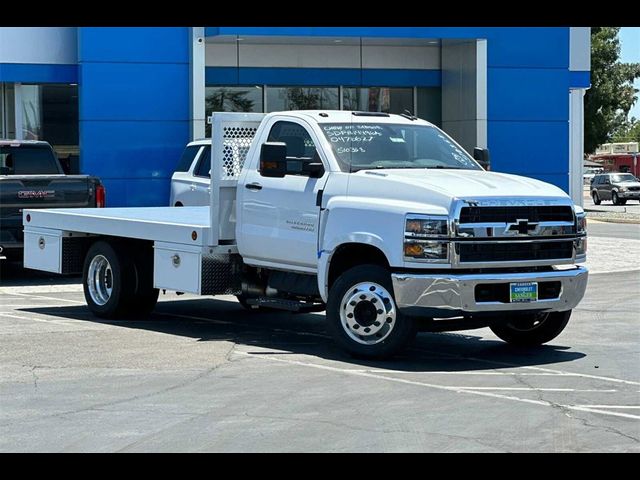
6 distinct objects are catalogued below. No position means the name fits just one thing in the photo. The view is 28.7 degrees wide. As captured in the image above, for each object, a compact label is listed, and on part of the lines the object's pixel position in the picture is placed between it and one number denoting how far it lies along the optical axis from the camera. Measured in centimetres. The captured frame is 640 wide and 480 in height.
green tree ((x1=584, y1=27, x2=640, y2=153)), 6819
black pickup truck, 1764
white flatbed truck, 1082
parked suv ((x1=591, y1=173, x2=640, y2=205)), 5894
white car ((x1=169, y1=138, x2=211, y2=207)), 1931
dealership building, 2480
